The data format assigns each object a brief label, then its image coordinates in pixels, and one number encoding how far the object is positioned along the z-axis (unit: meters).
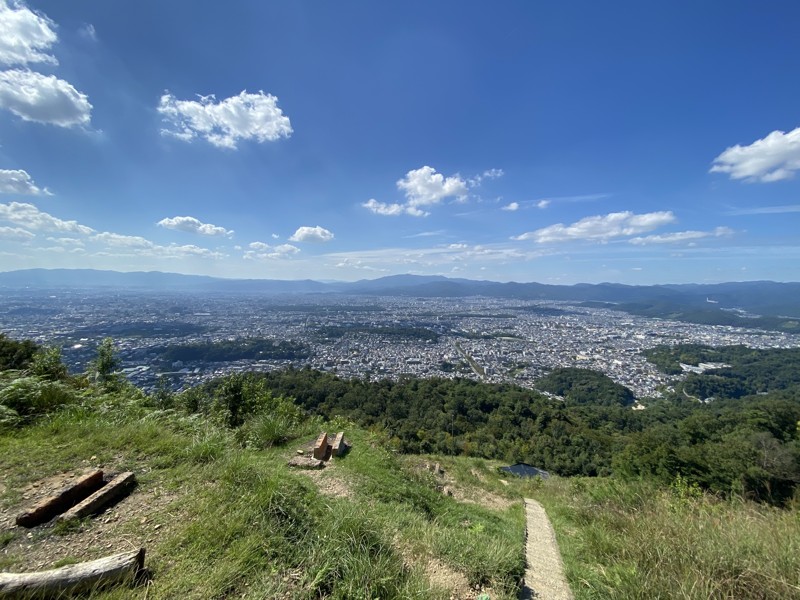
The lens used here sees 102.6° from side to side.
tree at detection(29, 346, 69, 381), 7.95
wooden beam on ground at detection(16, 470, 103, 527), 2.72
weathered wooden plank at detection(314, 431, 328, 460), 6.09
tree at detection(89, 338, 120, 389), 10.80
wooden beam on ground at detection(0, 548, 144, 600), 2.01
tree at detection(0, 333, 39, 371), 8.81
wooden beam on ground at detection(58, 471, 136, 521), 2.87
